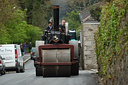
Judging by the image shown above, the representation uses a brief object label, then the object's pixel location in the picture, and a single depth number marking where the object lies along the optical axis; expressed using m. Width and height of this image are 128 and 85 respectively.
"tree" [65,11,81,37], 110.64
